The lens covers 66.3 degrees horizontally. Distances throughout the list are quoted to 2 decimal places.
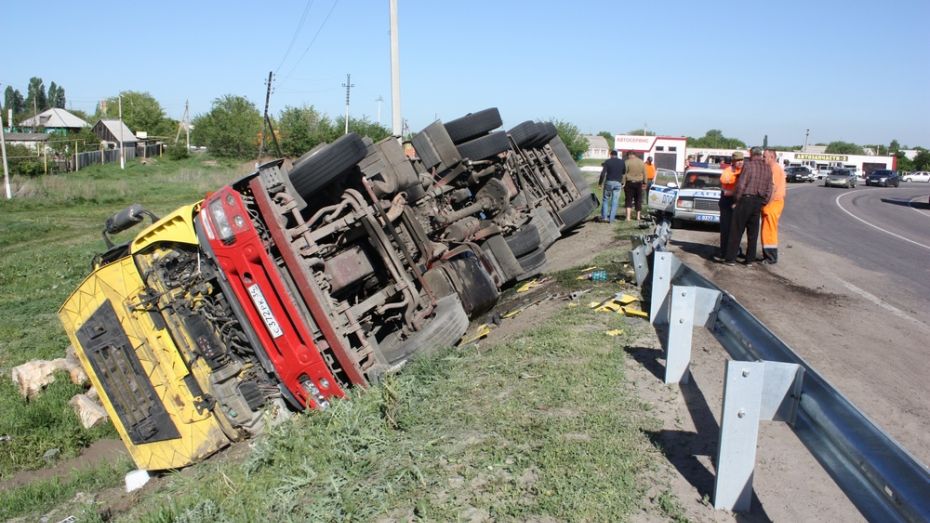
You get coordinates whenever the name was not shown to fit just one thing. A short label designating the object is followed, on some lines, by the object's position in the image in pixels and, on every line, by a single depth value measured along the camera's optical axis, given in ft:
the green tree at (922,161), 294.66
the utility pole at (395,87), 51.26
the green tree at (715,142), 340.06
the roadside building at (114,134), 205.44
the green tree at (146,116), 247.09
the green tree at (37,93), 391.86
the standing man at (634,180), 48.38
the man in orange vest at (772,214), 30.50
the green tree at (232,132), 196.75
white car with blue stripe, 44.24
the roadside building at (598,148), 361.84
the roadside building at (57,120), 252.21
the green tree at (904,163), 309.22
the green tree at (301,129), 166.30
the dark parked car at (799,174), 166.91
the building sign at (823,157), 252.62
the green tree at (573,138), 189.31
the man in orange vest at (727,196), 30.99
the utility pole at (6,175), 86.79
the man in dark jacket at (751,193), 29.48
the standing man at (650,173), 61.82
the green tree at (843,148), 426.51
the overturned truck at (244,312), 17.22
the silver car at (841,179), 138.51
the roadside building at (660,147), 114.52
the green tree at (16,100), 352.28
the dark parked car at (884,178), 152.97
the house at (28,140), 130.72
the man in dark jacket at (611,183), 47.37
